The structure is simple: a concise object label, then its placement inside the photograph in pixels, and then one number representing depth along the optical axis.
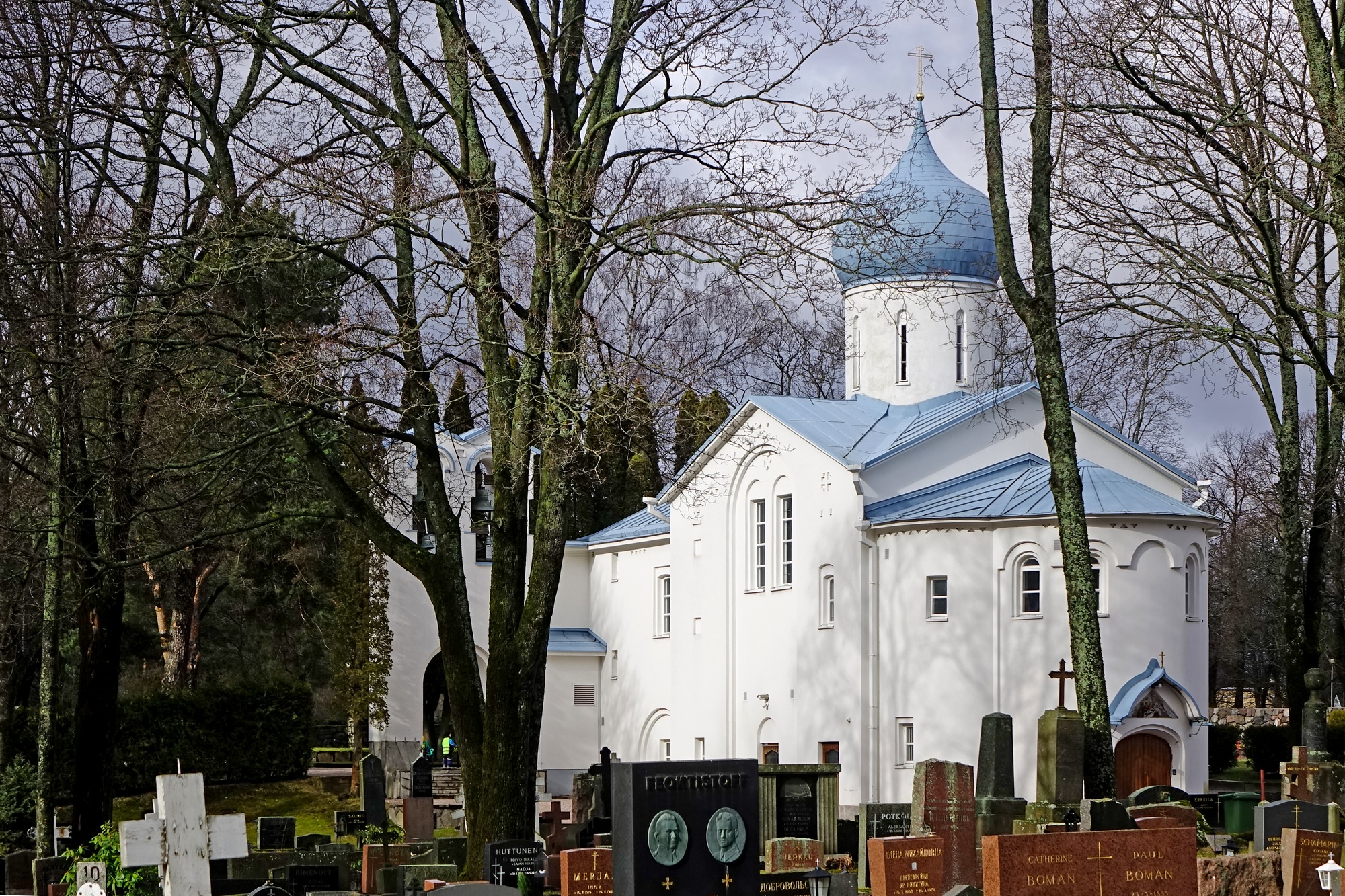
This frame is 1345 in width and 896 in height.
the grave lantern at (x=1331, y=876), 11.50
